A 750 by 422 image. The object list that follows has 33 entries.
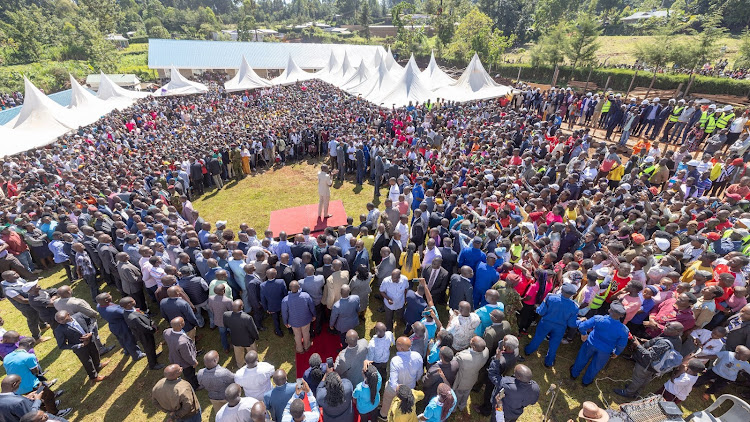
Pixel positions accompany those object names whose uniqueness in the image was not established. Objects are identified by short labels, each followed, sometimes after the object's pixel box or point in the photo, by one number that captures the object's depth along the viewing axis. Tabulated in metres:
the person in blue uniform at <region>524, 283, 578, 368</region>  5.30
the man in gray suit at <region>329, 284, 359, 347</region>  5.52
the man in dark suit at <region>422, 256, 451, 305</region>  6.19
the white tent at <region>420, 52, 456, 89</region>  26.03
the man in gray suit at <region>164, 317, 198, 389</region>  4.92
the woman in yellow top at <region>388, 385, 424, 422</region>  3.73
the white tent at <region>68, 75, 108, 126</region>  20.88
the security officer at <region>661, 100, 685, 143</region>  13.97
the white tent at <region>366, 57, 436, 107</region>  21.72
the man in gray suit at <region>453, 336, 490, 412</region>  4.46
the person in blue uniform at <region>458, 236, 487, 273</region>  6.56
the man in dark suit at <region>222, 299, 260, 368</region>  5.37
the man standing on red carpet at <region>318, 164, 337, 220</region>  10.12
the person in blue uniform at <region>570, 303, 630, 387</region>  4.89
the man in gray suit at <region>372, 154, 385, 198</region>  12.53
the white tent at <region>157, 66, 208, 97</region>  28.04
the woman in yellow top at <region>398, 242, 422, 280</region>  6.62
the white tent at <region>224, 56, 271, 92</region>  30.09
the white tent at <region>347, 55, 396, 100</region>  24.16
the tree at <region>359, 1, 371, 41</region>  90.89
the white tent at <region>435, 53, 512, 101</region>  22.70
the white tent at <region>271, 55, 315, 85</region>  34.62
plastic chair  3.73
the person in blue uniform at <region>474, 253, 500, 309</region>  6.09
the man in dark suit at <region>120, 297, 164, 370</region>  5.59
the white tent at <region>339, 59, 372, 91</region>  28.98
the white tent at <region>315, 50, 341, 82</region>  36.17
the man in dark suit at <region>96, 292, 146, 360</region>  5.73
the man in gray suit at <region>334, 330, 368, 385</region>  4.46
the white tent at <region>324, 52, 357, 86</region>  32.62
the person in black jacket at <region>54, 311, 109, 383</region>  5.42
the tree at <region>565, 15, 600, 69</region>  26.72
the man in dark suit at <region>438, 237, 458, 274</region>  6.71
